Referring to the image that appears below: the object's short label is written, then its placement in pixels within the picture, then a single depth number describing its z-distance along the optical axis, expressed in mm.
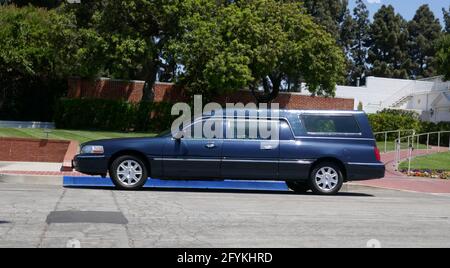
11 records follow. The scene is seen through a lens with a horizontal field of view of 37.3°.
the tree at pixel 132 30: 32625
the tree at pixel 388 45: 73062
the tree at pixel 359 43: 74312
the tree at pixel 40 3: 43197
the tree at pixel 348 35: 72438
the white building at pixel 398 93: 53812
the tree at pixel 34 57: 33344
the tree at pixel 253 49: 33656
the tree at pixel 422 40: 76019
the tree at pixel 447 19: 84269
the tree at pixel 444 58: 44250
